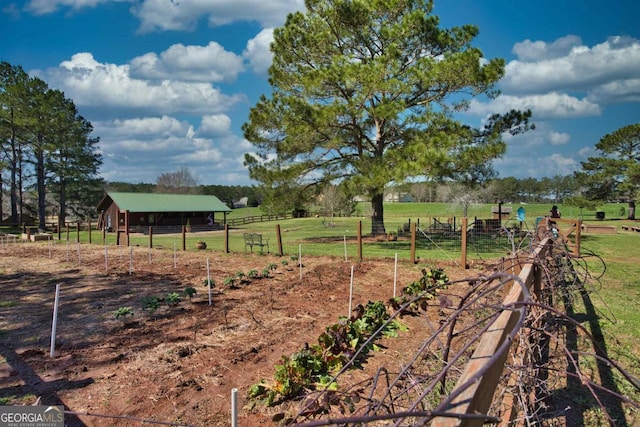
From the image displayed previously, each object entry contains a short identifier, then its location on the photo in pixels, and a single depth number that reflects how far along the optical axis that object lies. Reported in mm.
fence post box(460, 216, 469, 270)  11162
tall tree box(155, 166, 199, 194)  78938
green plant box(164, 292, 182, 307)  7855
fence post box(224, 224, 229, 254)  16558
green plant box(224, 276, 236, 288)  9398
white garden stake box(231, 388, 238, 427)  2391
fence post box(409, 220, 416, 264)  12246
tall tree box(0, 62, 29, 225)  36906
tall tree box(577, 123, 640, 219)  36125
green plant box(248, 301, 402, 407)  4117
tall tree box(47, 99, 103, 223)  41859
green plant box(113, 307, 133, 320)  6766
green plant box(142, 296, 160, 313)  7344
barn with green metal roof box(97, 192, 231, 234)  38438
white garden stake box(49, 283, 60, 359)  5281
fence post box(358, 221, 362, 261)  13284
